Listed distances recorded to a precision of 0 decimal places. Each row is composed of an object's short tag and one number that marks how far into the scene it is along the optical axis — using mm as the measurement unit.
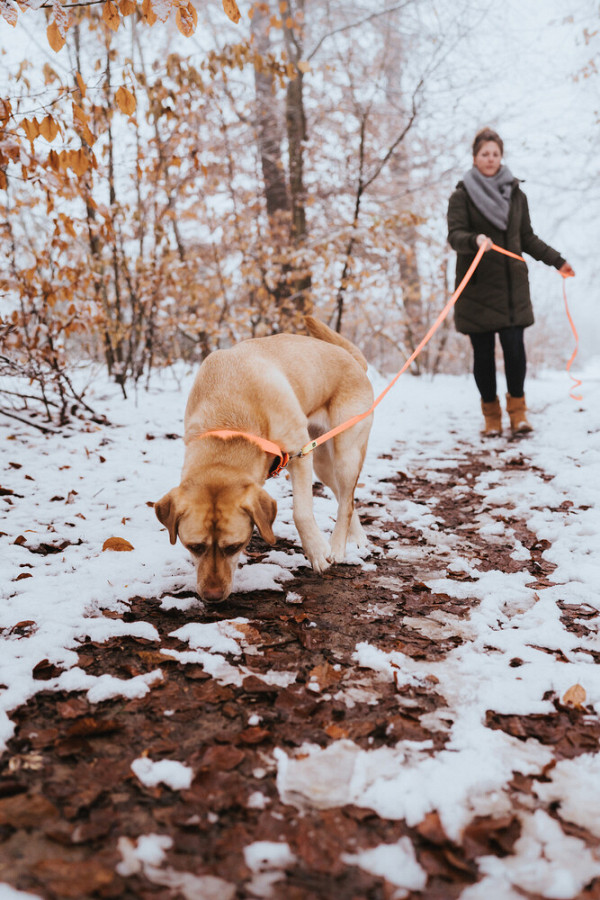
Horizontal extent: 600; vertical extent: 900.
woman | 5883
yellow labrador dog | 2590
